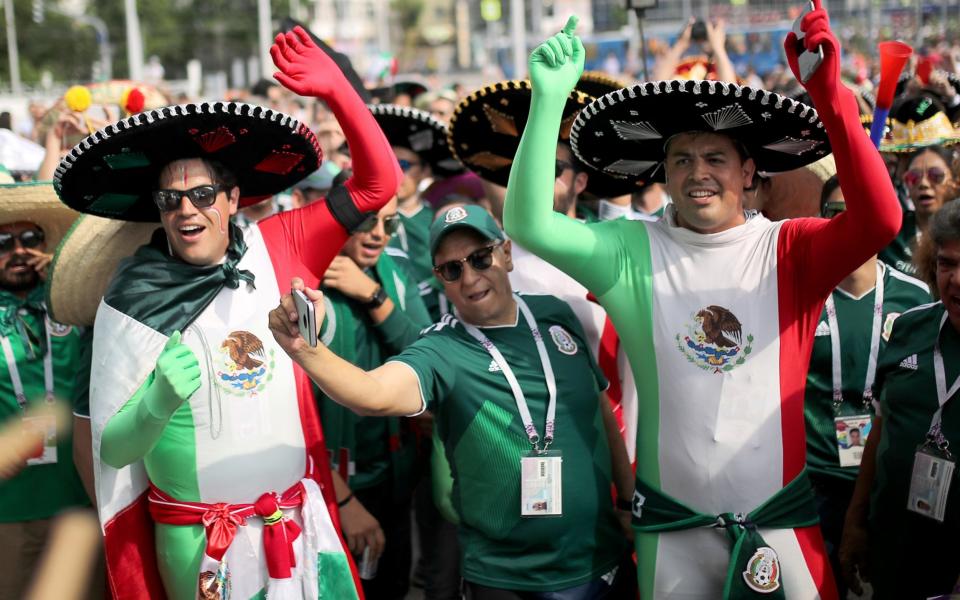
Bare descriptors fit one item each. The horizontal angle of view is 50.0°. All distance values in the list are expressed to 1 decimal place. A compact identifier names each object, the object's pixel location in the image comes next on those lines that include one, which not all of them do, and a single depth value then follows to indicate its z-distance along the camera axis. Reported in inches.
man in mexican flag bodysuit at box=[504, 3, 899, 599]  123.1
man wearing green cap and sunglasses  135.4
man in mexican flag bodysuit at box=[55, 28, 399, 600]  131.6
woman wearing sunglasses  218.1
